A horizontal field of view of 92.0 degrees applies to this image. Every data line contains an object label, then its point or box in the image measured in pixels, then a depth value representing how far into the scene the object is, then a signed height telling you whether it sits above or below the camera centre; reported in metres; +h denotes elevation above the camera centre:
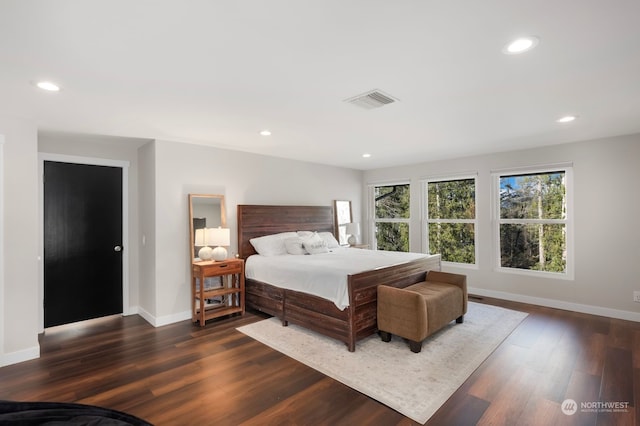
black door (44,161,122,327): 3.81 -0.32
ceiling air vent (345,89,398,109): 2.55 +0.98
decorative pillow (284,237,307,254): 4.65 -0.48
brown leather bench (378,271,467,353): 3.04 -1.03
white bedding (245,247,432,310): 3.25 -0.64
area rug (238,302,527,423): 2.38 -1.39
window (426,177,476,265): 5.41 -0.13
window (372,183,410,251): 6.34 -0.07
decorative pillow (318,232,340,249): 5.46 -0.46
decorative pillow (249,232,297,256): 4.63 -0.46
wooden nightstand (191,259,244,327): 3.93 -1.00
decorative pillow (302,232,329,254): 4.69 -0.47
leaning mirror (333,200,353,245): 6.23 -0.09
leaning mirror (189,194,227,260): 4.19 +0.01
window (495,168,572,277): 4.53 -0.16
